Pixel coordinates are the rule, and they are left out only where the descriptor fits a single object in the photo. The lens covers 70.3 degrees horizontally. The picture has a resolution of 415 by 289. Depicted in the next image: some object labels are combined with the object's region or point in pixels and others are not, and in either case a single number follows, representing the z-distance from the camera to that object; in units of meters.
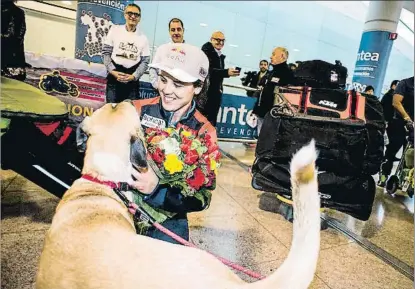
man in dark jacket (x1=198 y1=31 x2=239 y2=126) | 4.75
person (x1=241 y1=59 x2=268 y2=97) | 7.79
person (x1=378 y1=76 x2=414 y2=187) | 4.58
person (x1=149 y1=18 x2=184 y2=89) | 4.25
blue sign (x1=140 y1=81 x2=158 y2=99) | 4.95
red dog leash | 1.43
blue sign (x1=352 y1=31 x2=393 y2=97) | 9.07
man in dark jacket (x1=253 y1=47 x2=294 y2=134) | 4.64
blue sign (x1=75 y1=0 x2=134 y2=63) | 5.19
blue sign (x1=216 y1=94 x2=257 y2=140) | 6.14
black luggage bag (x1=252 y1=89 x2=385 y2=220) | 2.75
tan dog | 0.96
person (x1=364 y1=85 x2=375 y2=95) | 7.77
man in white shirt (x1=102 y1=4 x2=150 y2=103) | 3.86
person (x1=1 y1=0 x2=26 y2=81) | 2.74
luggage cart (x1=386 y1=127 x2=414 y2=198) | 4.50
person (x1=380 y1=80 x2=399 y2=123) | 6.09
